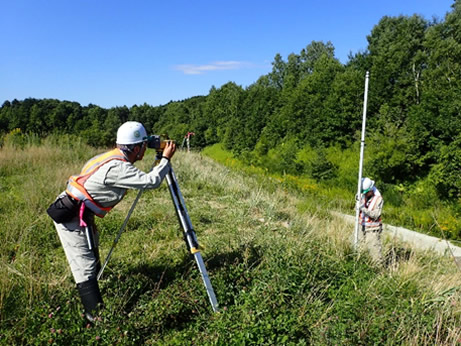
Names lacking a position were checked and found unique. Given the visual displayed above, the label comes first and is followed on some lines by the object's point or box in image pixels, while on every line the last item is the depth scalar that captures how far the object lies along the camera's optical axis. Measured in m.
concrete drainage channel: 9.64
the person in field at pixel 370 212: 6.59
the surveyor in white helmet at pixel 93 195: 2.92
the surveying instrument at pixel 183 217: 3.09
